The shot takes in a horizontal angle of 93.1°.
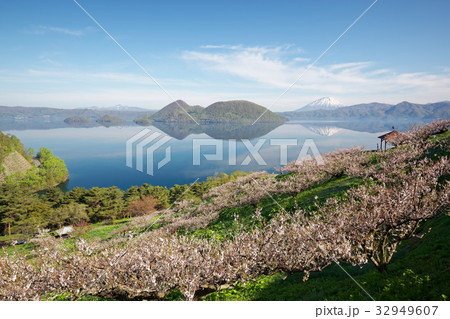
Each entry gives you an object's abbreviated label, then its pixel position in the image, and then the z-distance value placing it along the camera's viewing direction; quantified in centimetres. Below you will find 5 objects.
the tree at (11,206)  4294
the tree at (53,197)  5453
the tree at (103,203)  5238
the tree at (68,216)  4394
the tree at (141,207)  5201
